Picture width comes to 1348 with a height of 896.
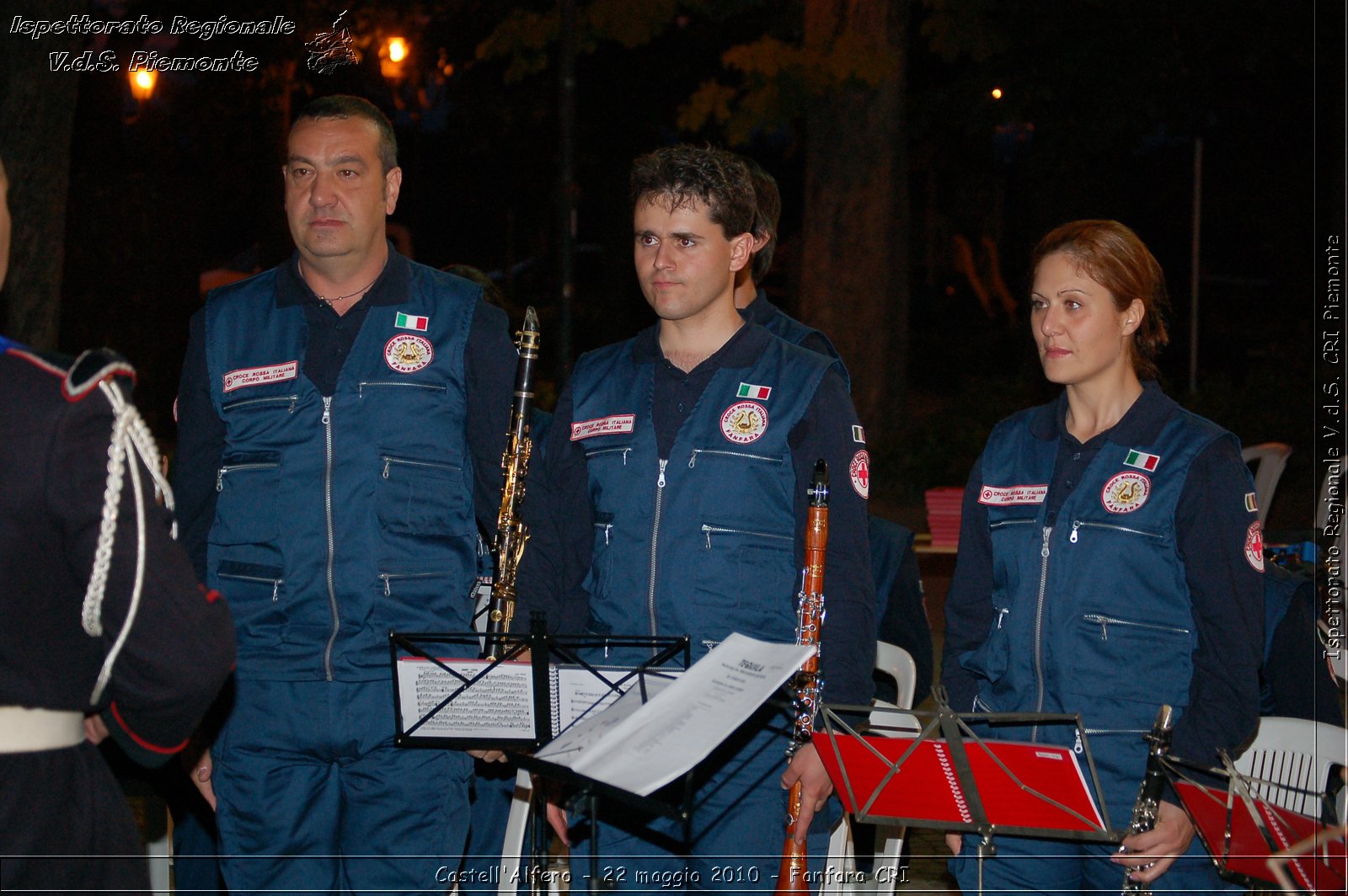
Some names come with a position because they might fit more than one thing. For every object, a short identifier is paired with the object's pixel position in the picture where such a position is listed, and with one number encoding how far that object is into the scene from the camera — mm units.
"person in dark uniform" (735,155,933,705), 5004
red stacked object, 10875
